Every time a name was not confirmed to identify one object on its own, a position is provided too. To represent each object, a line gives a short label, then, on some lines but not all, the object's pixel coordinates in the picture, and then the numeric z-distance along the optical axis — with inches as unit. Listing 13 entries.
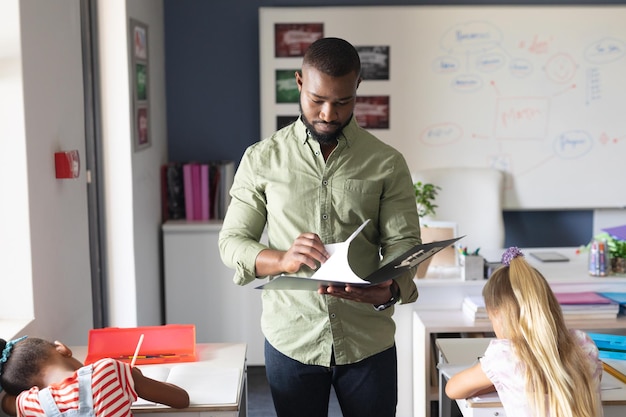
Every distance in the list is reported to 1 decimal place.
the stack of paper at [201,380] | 81.2
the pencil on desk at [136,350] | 88.2
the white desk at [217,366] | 79.7
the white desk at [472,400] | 85.2
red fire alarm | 106.0
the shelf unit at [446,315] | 123.0
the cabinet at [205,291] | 165.0
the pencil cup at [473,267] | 131.4
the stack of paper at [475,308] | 123.7
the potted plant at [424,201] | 140.3
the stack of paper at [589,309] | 124.3
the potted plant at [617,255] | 134.5
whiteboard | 177.0
